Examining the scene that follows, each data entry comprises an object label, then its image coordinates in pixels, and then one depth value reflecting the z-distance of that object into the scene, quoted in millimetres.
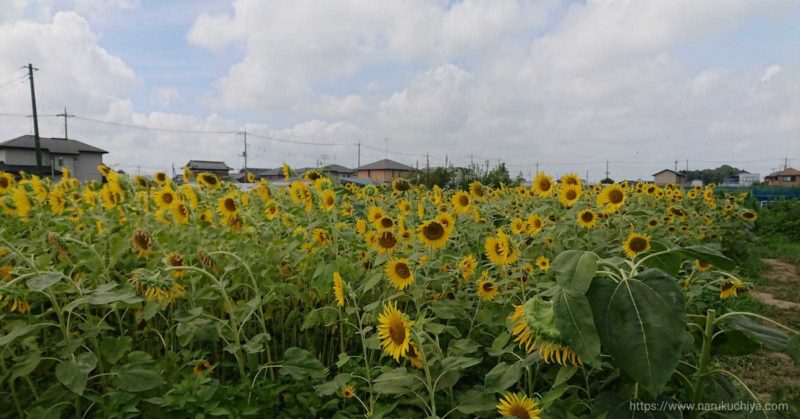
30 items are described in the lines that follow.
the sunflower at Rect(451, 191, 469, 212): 2725
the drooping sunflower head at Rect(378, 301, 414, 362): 1170
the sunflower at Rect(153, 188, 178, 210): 2168
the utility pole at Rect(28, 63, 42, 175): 21575
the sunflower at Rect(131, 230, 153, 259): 1692
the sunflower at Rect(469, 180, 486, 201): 3074
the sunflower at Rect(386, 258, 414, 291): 1687
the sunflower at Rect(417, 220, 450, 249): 1854
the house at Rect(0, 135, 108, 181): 36219
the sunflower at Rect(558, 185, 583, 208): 3193
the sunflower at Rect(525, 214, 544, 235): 2664
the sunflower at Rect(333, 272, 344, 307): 1565
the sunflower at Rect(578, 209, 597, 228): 2707
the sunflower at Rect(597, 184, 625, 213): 2924
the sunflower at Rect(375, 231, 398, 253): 1844
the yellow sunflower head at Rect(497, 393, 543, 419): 1007
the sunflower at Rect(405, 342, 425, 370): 1162
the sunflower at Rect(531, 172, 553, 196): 3377
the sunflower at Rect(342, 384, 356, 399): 1446
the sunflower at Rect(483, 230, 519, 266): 1817
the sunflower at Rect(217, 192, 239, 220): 2090
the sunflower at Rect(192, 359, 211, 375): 1555
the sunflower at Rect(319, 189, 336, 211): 2047
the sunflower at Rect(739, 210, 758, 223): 5843
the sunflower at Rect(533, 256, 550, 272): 2290
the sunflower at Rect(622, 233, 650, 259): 2149
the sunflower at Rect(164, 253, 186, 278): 1496
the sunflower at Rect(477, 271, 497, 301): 1747
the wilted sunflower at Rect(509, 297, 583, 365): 886
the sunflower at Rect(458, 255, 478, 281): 1911
